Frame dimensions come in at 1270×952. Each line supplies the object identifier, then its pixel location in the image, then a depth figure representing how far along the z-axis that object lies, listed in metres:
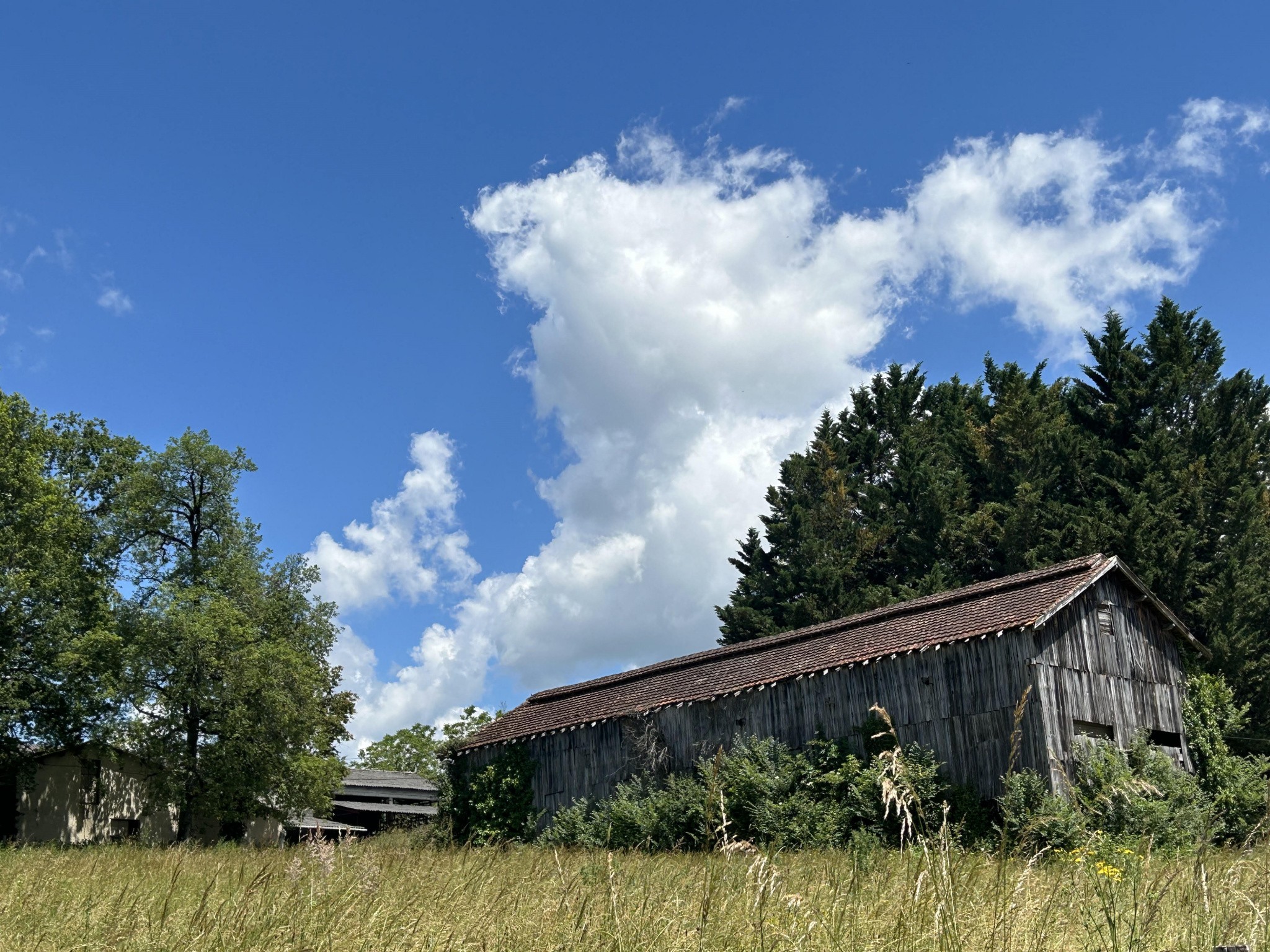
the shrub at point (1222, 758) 26.83
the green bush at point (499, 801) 33.25
